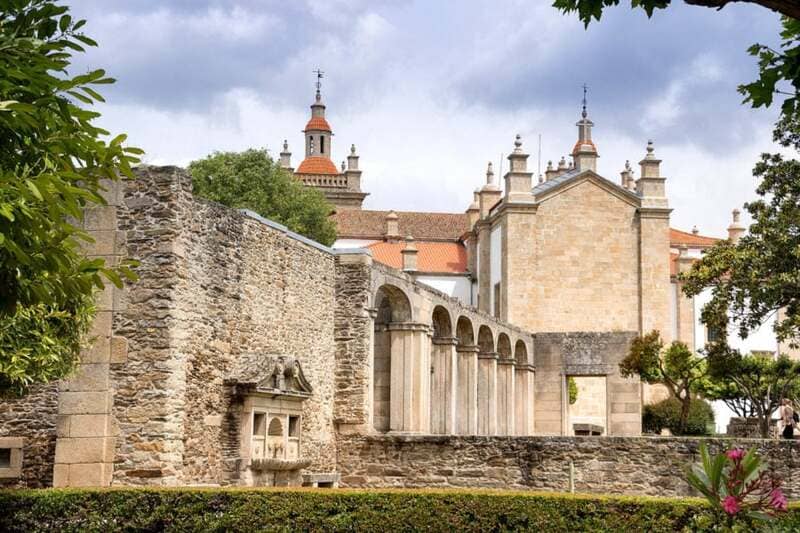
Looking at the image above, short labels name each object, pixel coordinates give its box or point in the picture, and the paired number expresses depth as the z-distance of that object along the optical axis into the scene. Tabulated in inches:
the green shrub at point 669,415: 1610.5
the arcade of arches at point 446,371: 879.7
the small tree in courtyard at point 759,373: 1106.7
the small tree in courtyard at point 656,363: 1221.7
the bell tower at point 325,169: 3430.1
